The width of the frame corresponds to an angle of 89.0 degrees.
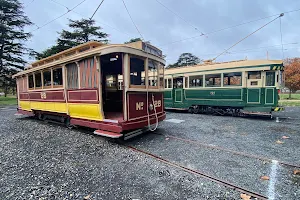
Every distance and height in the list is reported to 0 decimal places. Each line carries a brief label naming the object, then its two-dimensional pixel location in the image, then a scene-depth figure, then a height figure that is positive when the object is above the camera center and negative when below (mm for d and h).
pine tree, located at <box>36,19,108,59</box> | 21328 +8079
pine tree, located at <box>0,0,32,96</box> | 20078 +7384
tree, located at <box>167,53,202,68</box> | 40406 +8248
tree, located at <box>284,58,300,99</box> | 21656 +2001
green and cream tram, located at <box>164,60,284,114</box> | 7191 +210
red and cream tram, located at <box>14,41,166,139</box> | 4102 +134
